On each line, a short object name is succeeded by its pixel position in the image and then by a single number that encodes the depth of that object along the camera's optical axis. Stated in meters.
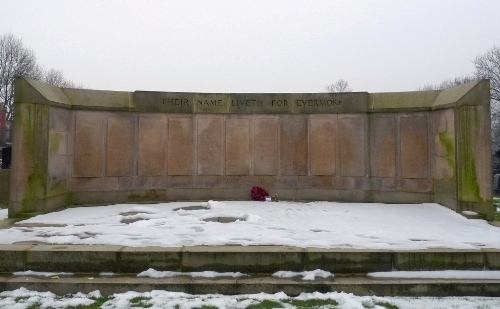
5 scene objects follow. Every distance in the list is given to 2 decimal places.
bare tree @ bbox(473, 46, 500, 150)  44.84
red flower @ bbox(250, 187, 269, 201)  10.92
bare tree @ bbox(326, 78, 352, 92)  82.29
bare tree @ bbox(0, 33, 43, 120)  44.50
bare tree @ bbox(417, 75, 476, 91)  62.84
